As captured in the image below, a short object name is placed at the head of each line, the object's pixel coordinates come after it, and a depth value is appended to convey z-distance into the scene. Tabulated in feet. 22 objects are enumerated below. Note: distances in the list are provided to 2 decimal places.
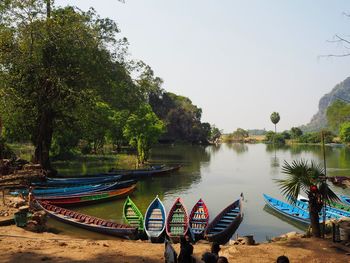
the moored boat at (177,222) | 60.49
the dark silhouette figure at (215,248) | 30.48
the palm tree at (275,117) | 560.61
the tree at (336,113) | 379.55
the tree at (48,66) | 102.94
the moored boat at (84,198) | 86.63
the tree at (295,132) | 465.63
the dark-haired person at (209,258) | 26.81
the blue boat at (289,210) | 74.79
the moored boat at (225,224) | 61.84
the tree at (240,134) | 533.75
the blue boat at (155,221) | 60.39
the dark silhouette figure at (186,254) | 30.68
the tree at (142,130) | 168.55
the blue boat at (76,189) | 90.60
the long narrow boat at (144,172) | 133.69
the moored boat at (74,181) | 103.08
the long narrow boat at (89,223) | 62.13
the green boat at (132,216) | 67.67
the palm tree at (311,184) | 47.09
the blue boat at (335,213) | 71.77
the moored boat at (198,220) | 62.04
